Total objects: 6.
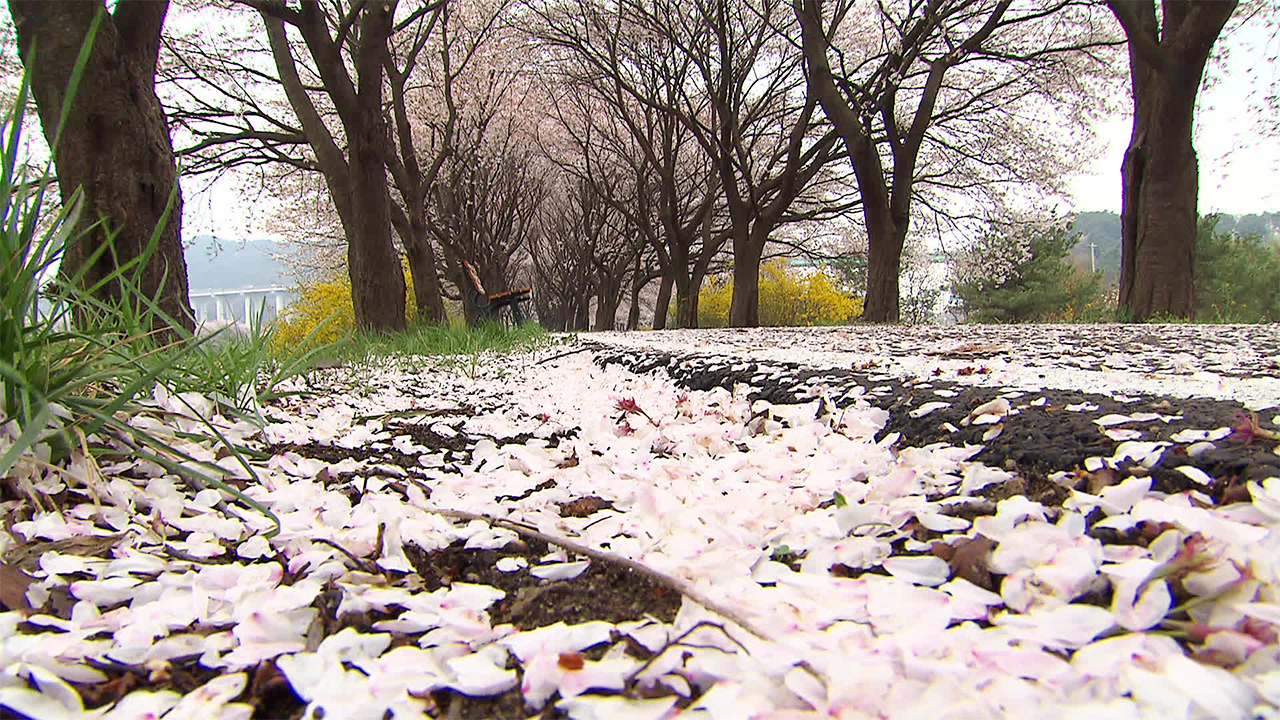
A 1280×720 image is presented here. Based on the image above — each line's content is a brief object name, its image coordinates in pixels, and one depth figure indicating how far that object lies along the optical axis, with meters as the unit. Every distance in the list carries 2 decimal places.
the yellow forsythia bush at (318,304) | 14.10
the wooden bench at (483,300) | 9.41
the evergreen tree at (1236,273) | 23.42
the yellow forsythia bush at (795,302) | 20.25
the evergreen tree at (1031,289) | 25.75
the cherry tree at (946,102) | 8.15
